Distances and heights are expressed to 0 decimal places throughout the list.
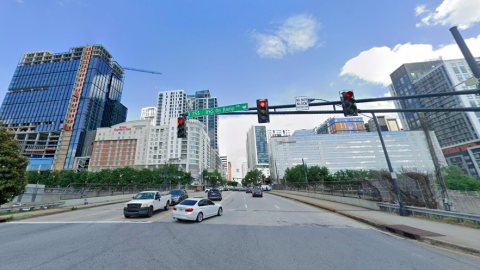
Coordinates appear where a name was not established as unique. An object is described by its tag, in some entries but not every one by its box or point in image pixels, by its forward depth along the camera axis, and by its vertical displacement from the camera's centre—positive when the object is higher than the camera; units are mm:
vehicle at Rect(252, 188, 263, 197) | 33531 -1538
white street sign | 10281 +4184
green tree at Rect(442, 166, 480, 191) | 39531 -1910
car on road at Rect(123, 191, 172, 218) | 12062 -957
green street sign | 11156 +4573
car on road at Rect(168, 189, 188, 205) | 19266 -833
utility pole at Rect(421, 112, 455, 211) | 14380 +93
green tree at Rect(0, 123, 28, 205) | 13727 +2083
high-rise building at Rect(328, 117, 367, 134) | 170500 +49770
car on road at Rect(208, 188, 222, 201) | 25594 -1168
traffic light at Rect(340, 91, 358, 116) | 9359 +3670
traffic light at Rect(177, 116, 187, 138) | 11461 +3611
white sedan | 10605 -1276
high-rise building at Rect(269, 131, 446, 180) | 131625 +20098
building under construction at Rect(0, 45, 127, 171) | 112000 +57854
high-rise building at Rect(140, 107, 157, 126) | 194650 +78407
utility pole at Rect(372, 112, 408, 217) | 11923 -2018
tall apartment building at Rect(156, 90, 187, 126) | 147500 +65579
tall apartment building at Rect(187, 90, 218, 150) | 180000 +65210
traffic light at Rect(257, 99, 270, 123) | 10094 +3838
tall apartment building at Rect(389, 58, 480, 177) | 90812 +31335
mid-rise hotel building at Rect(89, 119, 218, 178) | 105312 +23996
